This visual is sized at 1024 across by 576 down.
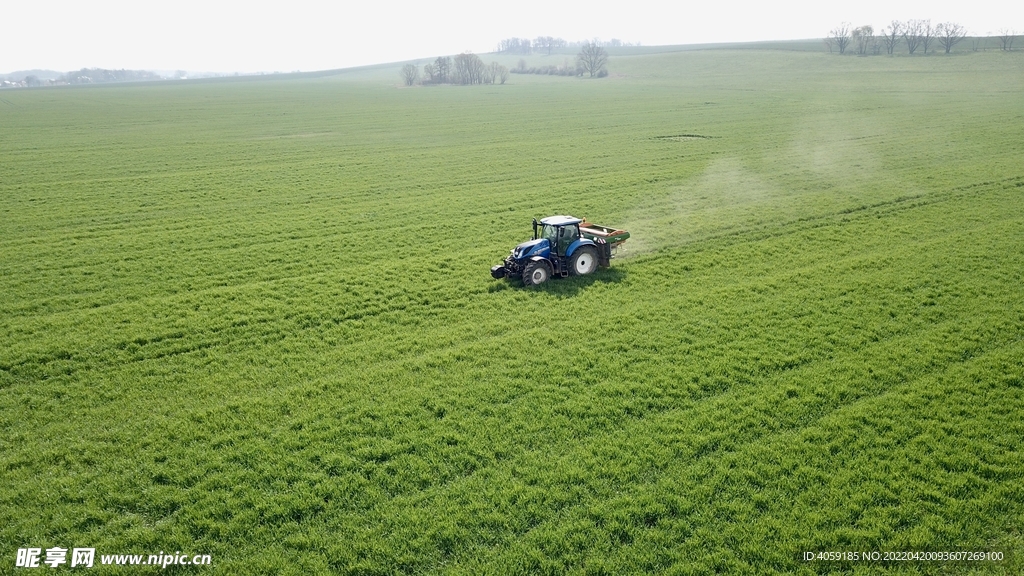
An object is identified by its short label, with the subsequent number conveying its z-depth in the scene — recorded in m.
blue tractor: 19.28
